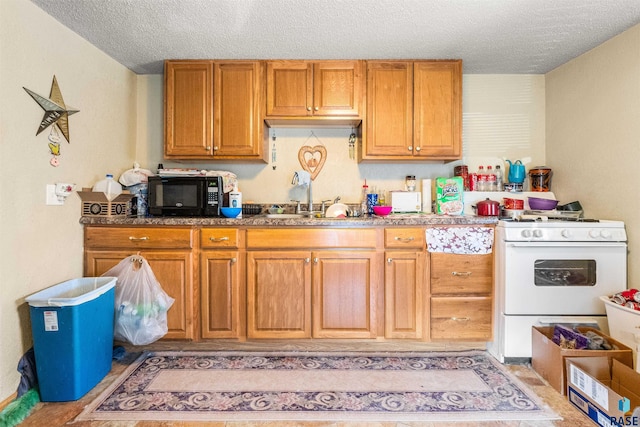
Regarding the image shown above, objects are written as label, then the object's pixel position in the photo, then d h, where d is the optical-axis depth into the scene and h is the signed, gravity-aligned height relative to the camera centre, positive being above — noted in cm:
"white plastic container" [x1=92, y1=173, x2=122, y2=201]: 223 +15
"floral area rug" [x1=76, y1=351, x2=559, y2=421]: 166 -103
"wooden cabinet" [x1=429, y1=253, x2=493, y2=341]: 224 -60
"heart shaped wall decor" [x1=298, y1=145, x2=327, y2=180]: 288 +47
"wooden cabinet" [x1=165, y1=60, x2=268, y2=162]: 254 +82
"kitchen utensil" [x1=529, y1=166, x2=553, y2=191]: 276 +27
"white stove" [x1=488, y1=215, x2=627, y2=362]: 207 -42
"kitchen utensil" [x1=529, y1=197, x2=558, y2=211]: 256 +5
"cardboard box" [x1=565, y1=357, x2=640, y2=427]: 145 -88
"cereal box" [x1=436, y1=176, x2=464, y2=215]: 274 +12
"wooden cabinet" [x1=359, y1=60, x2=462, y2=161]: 255 +80
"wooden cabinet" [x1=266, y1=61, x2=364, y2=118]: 254 +96
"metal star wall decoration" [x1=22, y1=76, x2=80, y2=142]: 189 +61
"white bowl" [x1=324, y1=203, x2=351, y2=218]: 260 -1
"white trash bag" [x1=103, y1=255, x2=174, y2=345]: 207 -61
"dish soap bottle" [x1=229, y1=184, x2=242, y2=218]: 253 +8
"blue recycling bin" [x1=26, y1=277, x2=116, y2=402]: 169 -70
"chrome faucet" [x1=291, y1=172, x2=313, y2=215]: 276 +18
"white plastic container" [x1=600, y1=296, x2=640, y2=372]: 176 -65
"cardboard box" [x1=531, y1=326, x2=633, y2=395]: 174 -82
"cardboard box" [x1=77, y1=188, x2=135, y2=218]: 222 +4
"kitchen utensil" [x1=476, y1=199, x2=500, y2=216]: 249 +2
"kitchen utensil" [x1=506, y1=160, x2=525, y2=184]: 281 +32
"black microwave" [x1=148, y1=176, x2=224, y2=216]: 240 +11
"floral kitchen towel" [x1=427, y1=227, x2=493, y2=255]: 223 -21
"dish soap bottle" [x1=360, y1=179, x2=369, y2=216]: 280 +8
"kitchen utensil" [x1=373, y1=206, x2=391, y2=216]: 251 +0
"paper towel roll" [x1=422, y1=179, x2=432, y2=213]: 282 +12
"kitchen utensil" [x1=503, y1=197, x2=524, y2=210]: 259 +5
